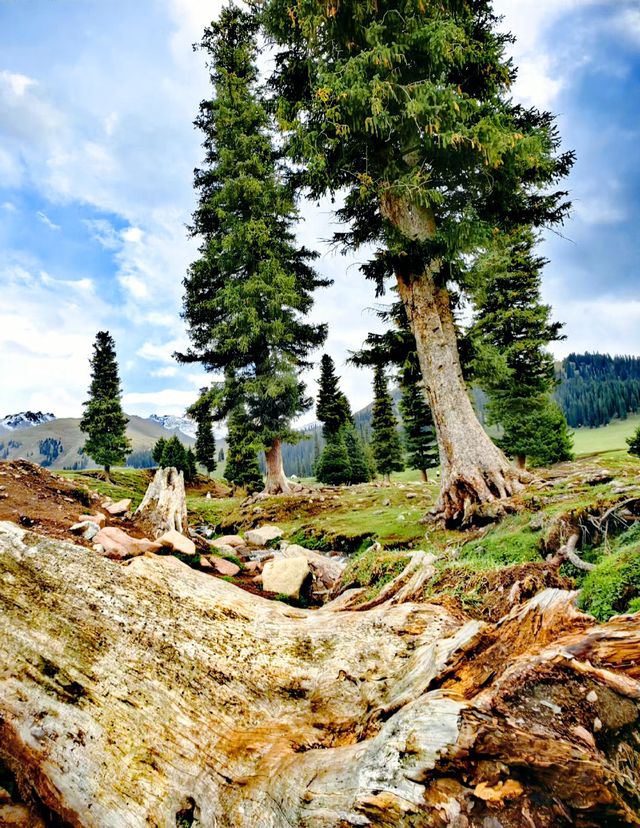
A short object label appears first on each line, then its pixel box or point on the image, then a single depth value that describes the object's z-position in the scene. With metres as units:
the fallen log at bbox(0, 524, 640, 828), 1.73
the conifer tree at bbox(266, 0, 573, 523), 9.01
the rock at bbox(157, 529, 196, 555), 7.02
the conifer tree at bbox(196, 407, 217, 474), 72.75
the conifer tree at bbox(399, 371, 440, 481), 35.91
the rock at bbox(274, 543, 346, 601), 6.70
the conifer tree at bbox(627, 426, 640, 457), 25.95
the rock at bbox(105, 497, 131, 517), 10.09
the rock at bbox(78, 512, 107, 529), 7.78
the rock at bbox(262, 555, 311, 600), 6.29
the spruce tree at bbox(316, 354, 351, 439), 46.47
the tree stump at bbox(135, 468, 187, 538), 9.34
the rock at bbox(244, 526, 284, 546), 11.23
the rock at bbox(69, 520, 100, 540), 6.75
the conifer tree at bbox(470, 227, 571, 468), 23.00
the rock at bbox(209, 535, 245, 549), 9.83
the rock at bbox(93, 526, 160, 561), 5.74
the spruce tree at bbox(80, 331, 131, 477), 45.12
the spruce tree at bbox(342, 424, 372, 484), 55.28
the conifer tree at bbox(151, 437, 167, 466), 68.31
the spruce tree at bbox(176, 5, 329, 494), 20.02
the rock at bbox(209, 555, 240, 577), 7.27
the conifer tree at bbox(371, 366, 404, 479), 45.66
